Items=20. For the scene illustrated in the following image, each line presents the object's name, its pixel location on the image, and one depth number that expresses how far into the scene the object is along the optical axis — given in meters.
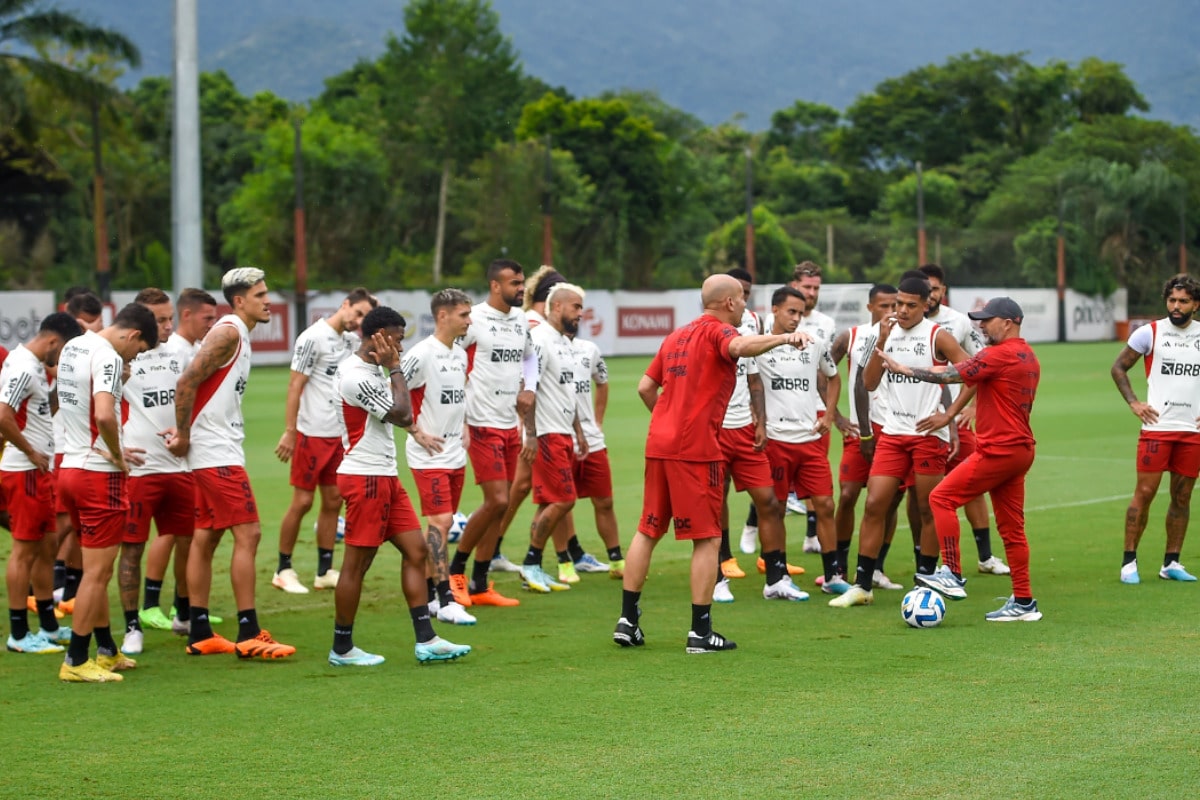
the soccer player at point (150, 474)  18.58
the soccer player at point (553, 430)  22.44
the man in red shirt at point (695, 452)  17.36
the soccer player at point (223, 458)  17.83
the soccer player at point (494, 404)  21.48
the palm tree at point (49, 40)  96.75
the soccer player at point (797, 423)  21.72
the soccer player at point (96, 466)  16.70
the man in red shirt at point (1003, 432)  18.75
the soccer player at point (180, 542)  19.09
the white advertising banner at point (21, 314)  73.37
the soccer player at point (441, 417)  19.87
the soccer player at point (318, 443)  23.08
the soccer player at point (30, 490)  18.28
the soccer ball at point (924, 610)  18.28
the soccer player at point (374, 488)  17.11
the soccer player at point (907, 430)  20.33
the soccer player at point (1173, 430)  21.72
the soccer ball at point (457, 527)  26.70
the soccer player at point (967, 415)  22.45
